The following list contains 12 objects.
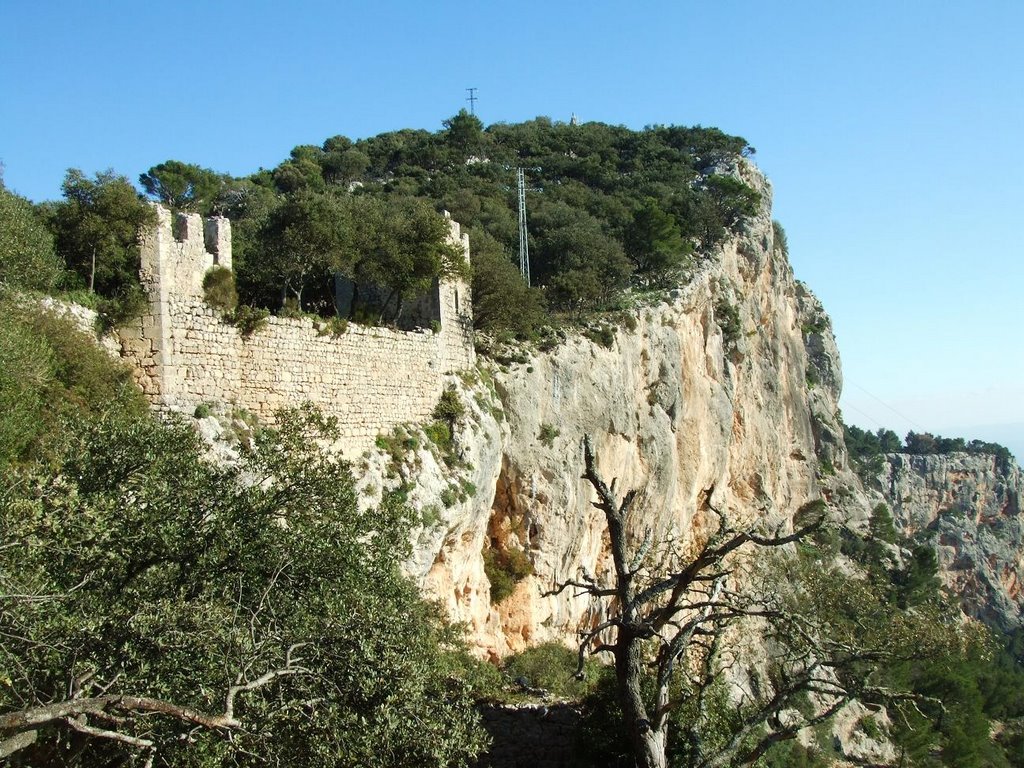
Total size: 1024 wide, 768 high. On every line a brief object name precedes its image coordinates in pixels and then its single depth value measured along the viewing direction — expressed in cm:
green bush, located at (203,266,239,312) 1634
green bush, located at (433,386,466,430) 2139
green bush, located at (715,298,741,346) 4222
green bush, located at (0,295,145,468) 1155
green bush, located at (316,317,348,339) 1839
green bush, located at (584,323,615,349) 2880
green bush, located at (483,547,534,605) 2364
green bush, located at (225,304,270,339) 1650
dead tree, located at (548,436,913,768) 1046
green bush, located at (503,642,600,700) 2077
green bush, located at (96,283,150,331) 1485
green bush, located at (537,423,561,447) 2491
